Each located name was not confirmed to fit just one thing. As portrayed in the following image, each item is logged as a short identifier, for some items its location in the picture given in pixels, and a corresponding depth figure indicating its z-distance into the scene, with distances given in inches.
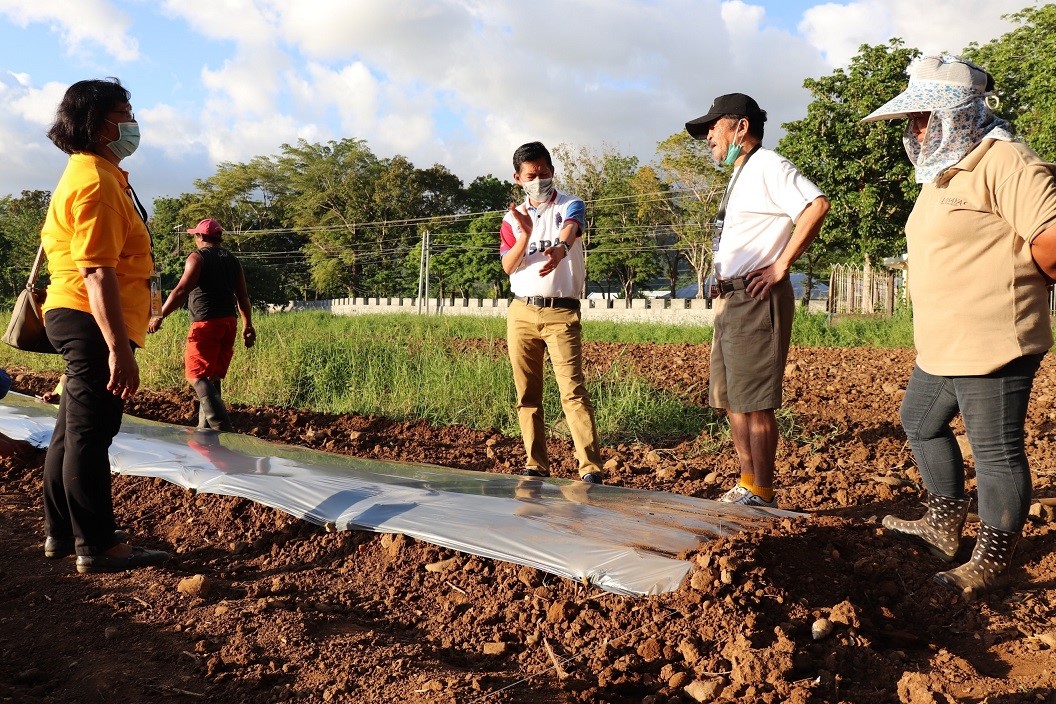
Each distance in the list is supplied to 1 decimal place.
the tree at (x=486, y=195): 1983.3
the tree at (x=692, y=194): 1272.1
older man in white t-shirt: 122.1
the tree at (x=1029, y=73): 622.2
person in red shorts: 203.6
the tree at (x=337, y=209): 1814.7
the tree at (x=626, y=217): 1445.6
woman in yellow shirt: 109.7
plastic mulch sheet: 96.7
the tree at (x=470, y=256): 1553.9
